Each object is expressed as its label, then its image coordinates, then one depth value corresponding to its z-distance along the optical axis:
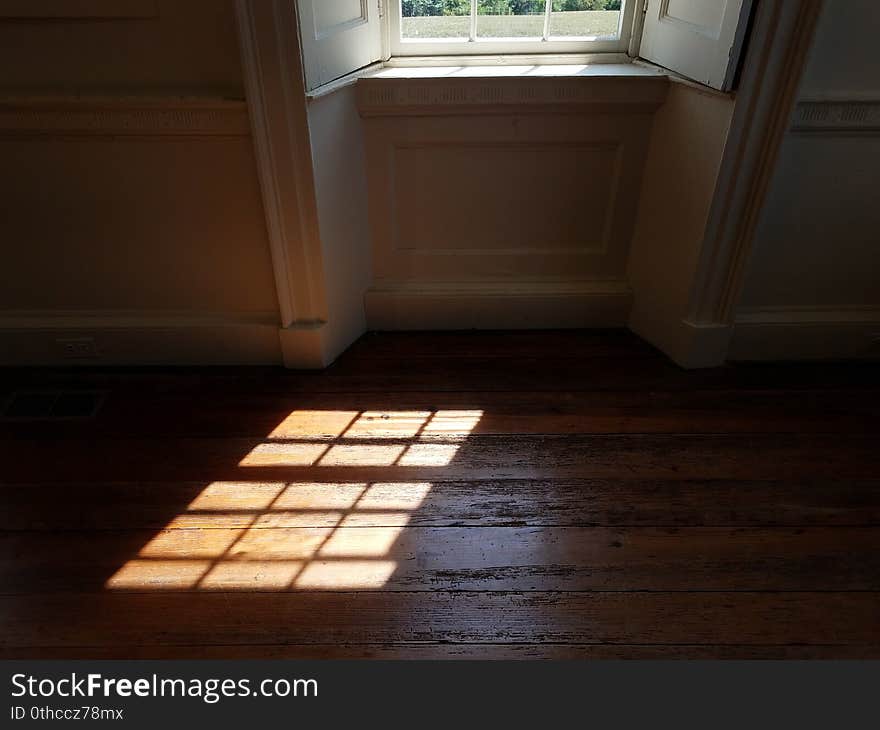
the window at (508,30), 2.00
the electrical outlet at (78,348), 2.24
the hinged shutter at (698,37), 1.73
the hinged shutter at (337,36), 1.77
